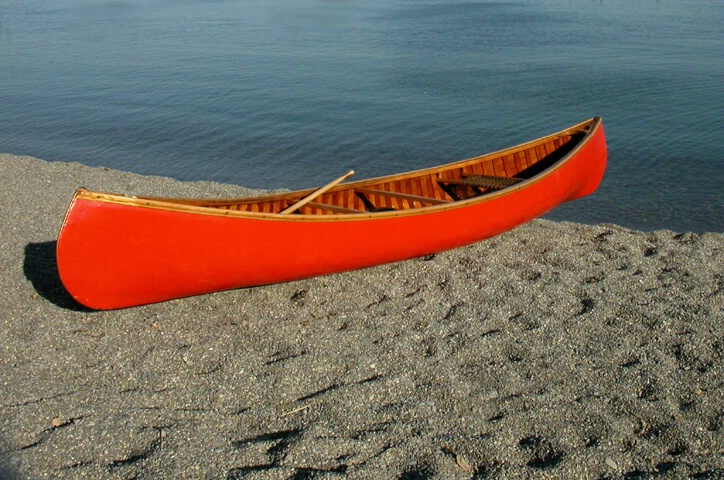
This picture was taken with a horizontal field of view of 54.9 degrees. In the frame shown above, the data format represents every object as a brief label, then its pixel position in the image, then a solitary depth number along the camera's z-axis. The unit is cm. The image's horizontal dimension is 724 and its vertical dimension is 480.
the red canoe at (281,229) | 550
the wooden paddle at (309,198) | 689
